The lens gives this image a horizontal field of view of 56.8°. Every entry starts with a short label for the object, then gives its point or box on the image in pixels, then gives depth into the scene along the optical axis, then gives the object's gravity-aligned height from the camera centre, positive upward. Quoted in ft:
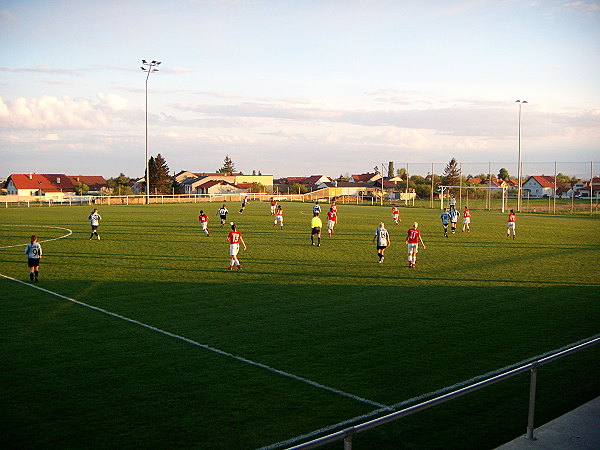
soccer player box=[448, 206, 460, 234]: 109.70 -3.49
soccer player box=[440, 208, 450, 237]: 107.45 -3.84
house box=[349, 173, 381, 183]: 502.17 +18.94
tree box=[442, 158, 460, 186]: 378.12 +17.34
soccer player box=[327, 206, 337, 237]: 106.83 -4.18
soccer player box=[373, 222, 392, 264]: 72.33 -5.23
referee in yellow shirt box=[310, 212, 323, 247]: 89.92 -4.54
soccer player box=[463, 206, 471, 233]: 116.37 -4.35
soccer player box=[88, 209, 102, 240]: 98.22 -3.88
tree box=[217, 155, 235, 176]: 572.92 +32.00
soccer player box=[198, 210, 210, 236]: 104.34 -4.19
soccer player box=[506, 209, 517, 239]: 105.81 -4.54
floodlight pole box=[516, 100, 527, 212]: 209.00 +6.08
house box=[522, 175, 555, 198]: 413.47 +10.78
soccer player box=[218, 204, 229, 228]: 121.08 -3.30
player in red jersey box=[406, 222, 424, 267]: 70.74 -5.75
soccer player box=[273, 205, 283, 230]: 120.57 -4.18
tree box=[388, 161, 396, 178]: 484.74 +23.92
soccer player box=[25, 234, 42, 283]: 59.52 -6.26
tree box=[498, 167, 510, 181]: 499.84 +22.22
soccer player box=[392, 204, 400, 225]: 130.72 -3.75
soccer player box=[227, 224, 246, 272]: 67.10 -5.90
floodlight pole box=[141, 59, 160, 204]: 226.44 +54.33
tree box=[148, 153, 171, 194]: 351.25 +13.97
